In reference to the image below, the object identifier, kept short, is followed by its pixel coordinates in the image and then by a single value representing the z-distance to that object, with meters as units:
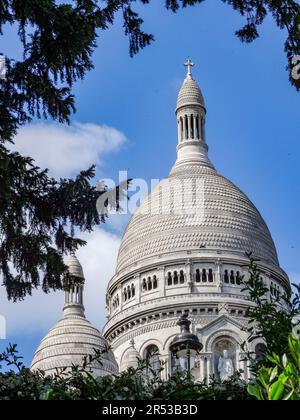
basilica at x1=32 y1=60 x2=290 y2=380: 72.00
